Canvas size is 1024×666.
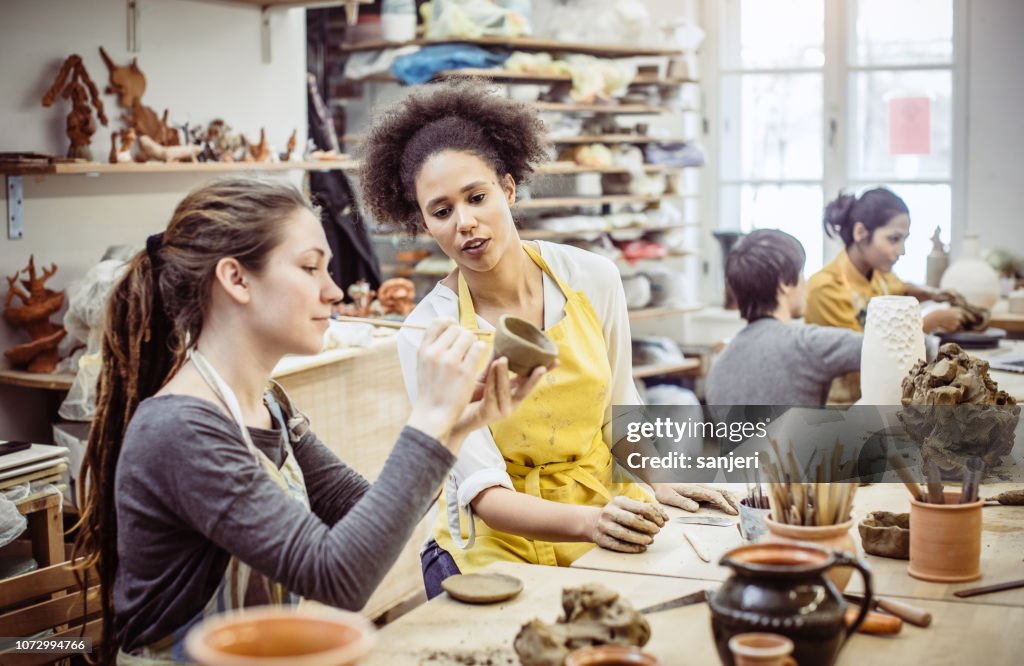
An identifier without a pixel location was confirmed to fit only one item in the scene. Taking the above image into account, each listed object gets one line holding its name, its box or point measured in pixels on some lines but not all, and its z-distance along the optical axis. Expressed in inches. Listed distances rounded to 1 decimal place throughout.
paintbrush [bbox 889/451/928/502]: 67.9
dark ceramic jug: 48.2
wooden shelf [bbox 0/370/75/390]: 138.4
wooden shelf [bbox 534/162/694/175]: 215.2
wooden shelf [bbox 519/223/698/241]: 217.8
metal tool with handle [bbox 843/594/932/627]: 61.9
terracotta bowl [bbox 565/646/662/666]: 48.9
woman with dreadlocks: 60.5
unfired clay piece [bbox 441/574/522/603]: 67.0
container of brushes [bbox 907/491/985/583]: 68.5
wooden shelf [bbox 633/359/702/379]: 238.5
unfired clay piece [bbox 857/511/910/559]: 73.4
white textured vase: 97.3
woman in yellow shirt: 169.6
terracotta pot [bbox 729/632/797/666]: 45.6
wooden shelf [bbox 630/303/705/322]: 237.4
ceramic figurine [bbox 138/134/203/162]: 152.6
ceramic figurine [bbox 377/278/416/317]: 178.9
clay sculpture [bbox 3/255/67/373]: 141.8
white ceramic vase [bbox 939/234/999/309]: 193.0
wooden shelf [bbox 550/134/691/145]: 223.0
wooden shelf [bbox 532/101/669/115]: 219.0
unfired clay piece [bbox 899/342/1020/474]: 86.0
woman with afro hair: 89.0
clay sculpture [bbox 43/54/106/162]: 146.3
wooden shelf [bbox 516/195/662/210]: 219.3
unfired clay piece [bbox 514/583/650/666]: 54.2
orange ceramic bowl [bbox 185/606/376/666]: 41.8
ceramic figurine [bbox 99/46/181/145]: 156.7
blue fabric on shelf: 207.5
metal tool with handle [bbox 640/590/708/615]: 65.4
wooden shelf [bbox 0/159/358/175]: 135.4
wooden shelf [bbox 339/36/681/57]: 212.4
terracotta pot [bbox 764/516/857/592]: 63.3
